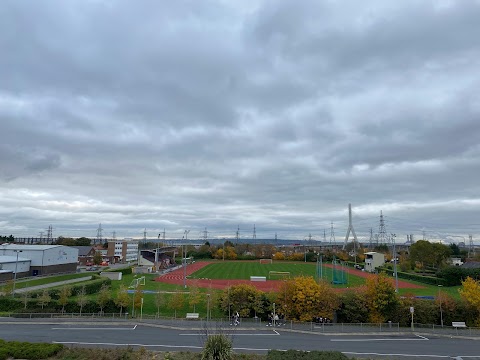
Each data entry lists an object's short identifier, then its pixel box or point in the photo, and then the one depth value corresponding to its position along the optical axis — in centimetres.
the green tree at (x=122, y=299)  4541
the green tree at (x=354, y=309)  4328
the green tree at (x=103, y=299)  4616
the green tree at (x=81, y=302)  4626
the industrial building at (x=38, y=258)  7943
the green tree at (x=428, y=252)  10619
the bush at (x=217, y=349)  2055
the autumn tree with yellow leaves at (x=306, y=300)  4253
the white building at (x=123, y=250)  15585
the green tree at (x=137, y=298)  4659
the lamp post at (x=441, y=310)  4189
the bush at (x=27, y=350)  2491
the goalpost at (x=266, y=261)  13162
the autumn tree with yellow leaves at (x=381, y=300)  4256
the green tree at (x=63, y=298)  4653
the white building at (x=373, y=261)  10994
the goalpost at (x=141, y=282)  6525
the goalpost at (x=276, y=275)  8750
